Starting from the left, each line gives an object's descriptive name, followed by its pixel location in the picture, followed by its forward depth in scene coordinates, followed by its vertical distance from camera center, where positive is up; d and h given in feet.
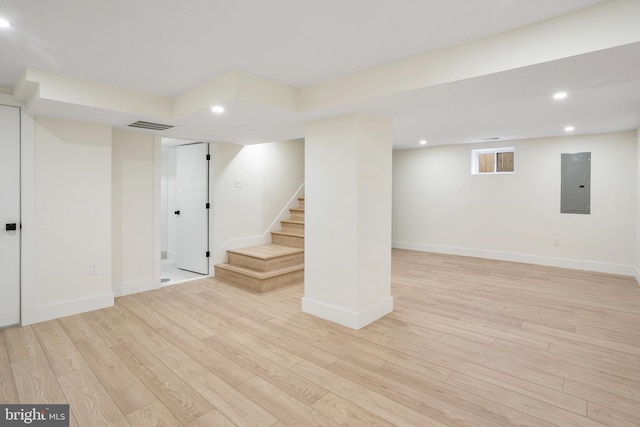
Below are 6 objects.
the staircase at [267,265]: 14.49 -2.70
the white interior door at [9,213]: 10.17 -0.15
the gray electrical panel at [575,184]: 17.74 +1.44
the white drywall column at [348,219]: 10.35 -0.33
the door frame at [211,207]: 16.58 +0.10
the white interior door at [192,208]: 16.96 +0.05
